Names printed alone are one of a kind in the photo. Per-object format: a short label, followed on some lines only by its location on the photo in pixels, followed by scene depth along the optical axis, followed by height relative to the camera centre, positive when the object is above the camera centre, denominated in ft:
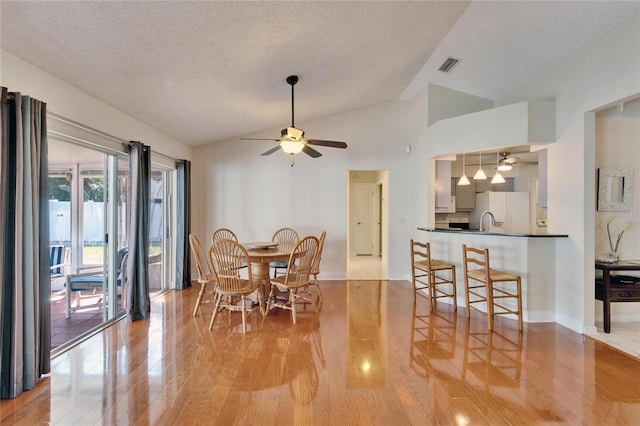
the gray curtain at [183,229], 16.90 -0.98
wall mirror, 11.39 +0.98
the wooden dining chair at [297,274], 11.98 -2.70
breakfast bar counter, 11.82 -2.23
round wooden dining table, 12.04 -1.85
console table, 10.62 -2.78
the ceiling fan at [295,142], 11.43 +2.91
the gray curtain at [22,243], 6.88 -0.77
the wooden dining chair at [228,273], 10.89 -2.34
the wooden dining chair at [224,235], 18.45 -1.45
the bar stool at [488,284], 11.00 -2.89
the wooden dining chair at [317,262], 13.28 -2.31
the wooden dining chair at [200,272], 12.31 -2.60
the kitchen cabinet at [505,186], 22.62 +2.09
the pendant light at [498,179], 17.64 +2.06
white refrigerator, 21.26 +0.21
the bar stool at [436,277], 13.37 -3.15
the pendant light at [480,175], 17.13 +2.22
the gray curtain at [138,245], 11.91 -1.35
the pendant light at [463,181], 17.78 +1.93
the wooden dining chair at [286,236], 17.39 -1.49
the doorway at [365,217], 28.89 -0.45
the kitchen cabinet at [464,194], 22.66 +1.44
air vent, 13.66 +7.14
